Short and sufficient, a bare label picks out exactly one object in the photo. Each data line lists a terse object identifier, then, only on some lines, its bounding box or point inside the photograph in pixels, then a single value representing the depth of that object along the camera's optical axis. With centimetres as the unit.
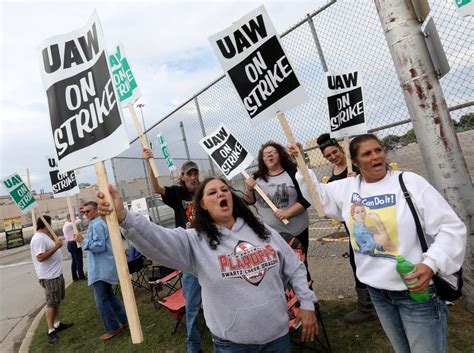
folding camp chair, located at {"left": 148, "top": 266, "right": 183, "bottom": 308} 555
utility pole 298
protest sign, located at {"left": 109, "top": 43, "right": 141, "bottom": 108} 433
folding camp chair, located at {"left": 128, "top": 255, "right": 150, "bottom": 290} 623
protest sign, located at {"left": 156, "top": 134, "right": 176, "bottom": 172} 717
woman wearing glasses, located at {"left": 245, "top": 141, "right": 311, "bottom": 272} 351
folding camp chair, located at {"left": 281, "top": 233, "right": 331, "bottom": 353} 313
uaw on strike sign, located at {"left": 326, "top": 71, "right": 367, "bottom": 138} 338
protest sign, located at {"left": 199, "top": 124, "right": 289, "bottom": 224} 449
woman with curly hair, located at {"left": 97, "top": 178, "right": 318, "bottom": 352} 189
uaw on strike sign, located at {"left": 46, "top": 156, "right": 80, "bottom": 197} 714
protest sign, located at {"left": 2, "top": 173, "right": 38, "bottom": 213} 618
